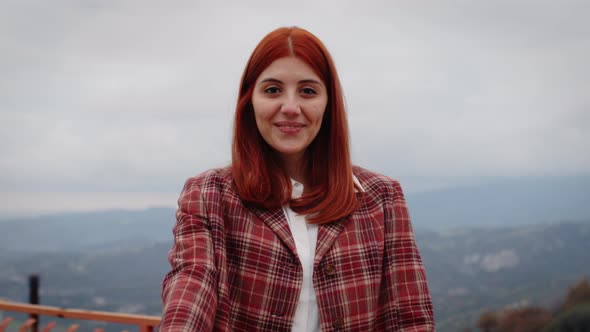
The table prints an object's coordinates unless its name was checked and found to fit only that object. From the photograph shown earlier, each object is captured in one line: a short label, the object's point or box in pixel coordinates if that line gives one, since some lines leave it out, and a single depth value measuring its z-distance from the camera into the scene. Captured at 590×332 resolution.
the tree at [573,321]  14.58
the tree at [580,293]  15.65
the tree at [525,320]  19.28
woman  1.31
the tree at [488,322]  21.99
